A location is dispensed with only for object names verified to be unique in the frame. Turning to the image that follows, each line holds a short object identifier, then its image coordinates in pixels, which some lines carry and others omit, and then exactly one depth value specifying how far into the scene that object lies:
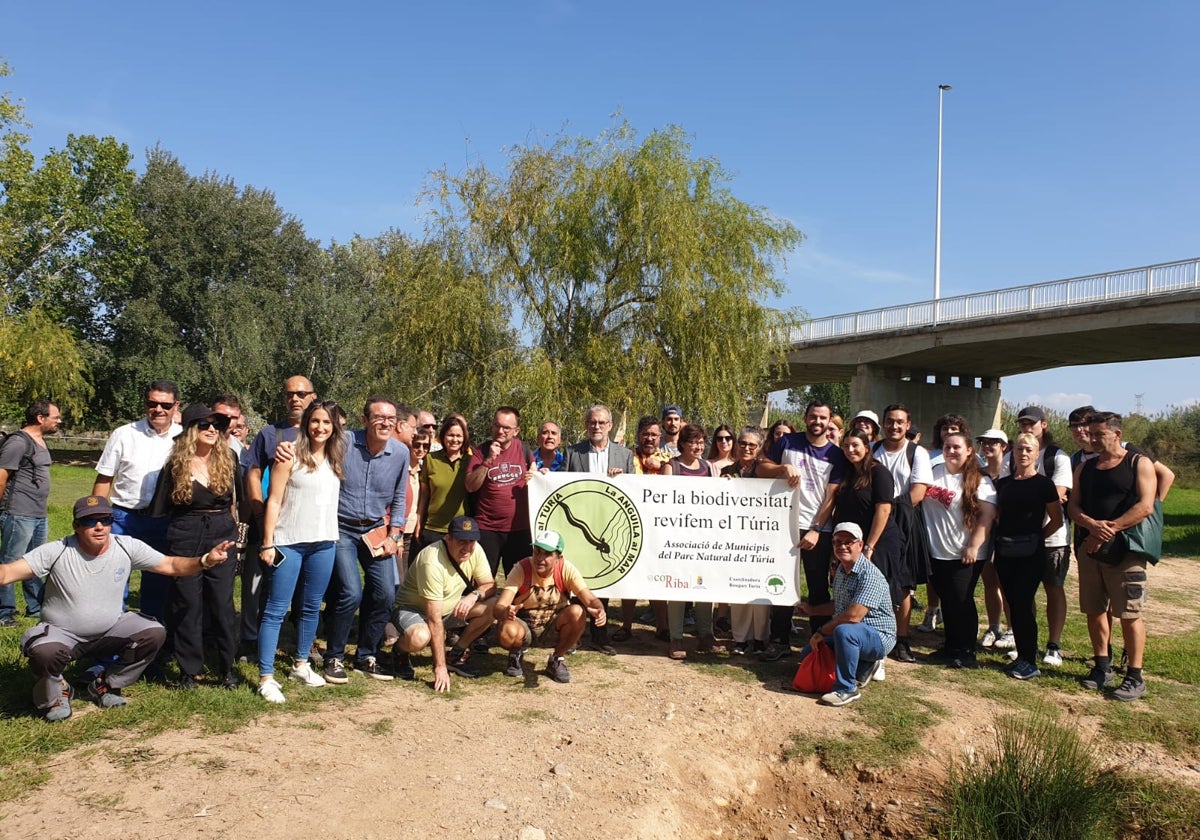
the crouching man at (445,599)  5.59
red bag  5.74
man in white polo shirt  5.23
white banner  6.57
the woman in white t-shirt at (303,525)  5.09
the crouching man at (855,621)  5.59
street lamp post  39.44
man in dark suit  6.68
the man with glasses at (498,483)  6.38
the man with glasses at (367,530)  5.48
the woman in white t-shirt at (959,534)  6.37
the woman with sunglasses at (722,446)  7.63
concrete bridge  23.88
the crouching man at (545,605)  5.75
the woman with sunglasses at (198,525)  5.02
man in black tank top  5.75
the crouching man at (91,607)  4.47
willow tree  17.62
